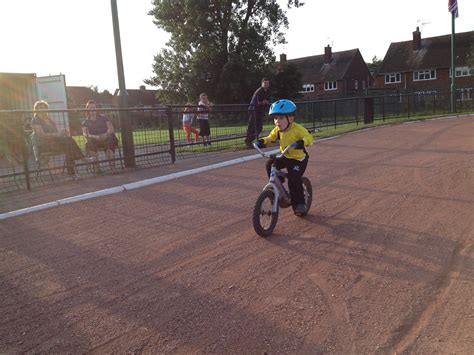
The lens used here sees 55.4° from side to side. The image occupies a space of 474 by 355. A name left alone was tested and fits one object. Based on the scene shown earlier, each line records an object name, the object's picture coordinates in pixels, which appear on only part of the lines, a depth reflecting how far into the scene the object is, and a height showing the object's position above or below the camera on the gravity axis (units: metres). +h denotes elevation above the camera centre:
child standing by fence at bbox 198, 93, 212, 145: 12.92 -0.24
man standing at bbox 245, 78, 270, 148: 13.66 +0.06
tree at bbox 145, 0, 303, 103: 43.53 +6.36
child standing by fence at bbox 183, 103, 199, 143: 12.50 -0.24
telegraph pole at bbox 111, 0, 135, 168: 10.38 +0.16
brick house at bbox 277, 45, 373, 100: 67.00 +4.94
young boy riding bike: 5.58 -0.47
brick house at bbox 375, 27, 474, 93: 58.53 +4.71
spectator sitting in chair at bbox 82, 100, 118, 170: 10.39 -0.33
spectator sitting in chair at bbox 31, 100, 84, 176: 9.49 -0.36
